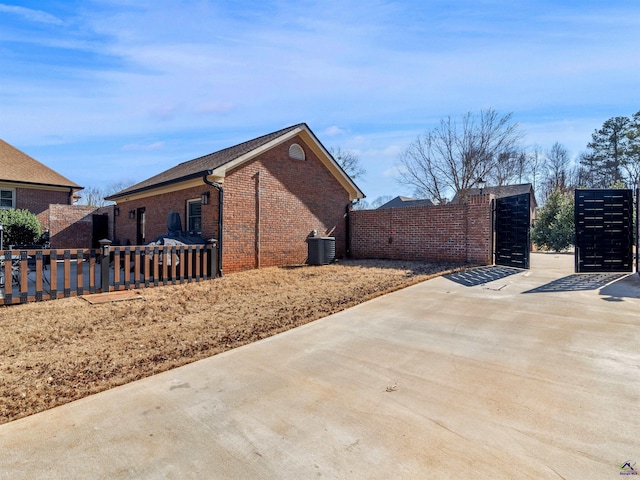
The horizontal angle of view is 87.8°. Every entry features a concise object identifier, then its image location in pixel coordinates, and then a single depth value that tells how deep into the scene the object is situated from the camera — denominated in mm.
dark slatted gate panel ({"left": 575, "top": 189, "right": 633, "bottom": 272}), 8289
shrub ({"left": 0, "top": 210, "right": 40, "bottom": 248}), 15797
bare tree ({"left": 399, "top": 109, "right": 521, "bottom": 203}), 21125
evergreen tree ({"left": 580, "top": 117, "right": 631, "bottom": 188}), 29656
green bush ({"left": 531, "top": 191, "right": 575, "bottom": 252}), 15050
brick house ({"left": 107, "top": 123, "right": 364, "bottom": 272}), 9805
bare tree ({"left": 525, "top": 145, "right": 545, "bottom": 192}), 35469
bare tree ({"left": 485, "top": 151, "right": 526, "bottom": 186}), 23625
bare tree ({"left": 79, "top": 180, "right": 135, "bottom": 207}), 38031
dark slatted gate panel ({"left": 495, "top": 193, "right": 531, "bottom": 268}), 8852
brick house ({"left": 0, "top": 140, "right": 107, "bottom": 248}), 16688
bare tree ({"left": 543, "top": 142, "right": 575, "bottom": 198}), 34438
